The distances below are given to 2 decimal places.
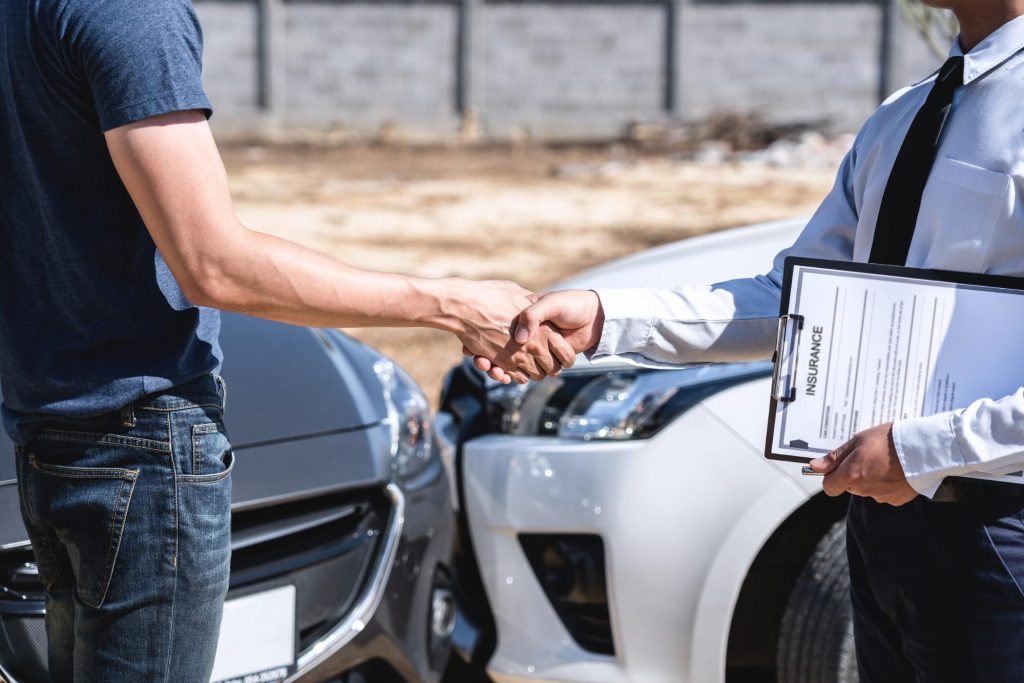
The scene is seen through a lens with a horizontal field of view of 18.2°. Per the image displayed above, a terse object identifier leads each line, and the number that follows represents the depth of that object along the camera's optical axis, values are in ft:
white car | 13.13
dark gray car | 12.57
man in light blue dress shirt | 10.74
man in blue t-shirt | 10.69
